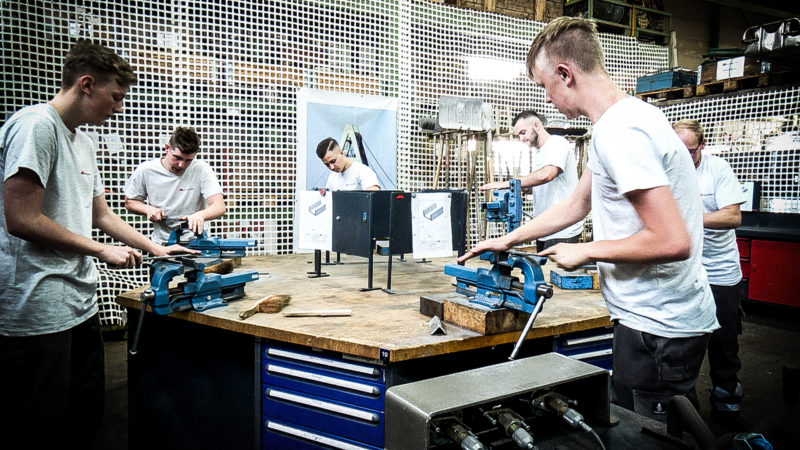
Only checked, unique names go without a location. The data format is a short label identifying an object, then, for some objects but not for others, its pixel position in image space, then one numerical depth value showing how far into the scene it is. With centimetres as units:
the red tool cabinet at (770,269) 516
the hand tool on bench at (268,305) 218
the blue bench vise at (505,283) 173
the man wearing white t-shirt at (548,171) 348
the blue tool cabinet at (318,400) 182
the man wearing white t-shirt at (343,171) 404
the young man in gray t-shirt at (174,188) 328
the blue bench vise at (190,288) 204
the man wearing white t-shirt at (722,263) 291
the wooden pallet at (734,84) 546
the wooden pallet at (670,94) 618
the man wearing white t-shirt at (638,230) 123
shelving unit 759
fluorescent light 599
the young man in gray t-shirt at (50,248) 167
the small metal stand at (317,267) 322
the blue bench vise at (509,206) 194
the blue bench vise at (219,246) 249
